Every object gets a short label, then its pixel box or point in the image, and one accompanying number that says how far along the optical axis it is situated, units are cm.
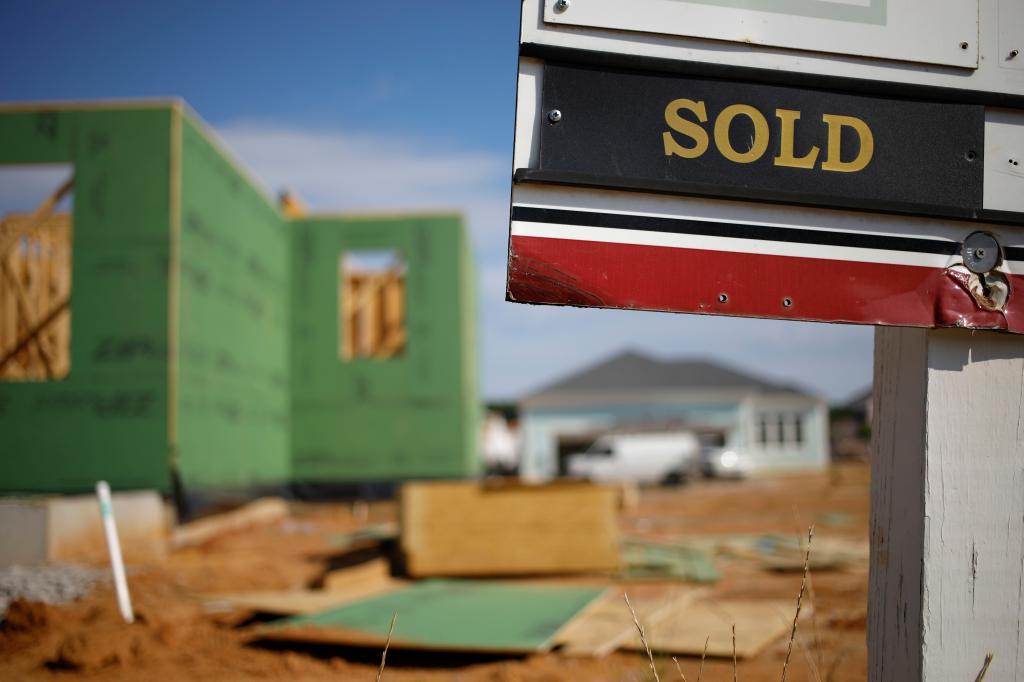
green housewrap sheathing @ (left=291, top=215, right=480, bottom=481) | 1895
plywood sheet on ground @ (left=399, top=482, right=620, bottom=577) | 845
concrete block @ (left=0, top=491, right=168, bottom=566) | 905
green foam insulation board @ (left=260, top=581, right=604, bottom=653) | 509
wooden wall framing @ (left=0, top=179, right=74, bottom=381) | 1260
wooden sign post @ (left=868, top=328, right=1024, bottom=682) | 208
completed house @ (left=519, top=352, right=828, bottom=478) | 3828
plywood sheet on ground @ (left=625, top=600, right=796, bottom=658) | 512
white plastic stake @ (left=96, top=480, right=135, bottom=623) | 588
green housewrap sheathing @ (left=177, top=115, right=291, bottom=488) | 1343
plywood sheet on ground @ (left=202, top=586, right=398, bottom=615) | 614
